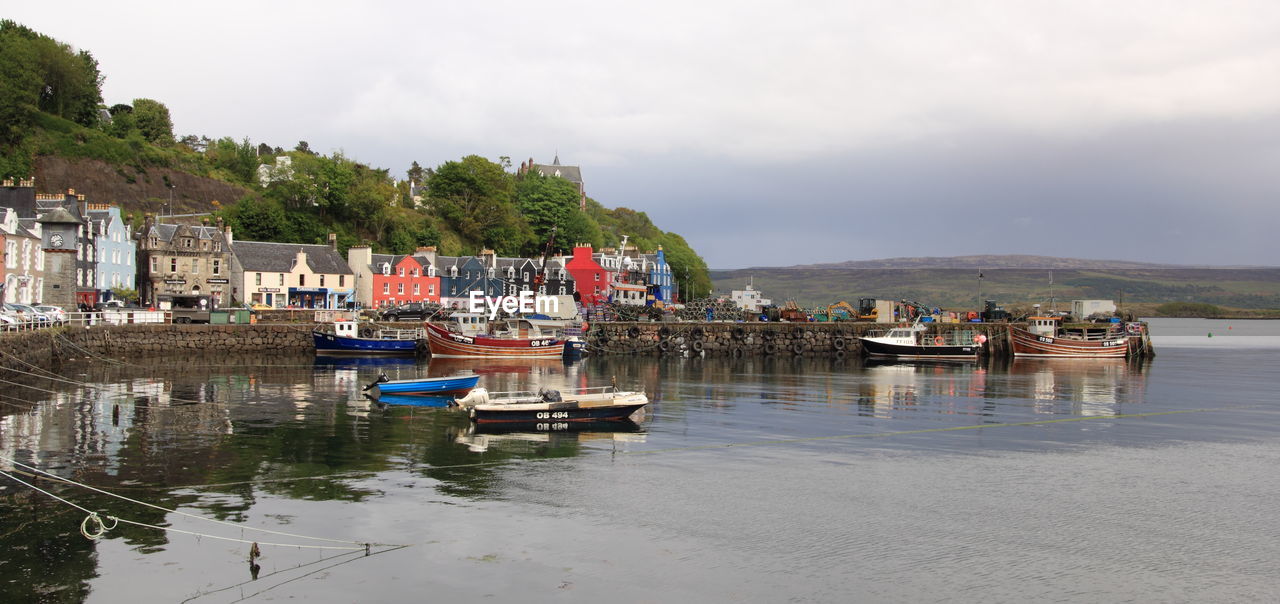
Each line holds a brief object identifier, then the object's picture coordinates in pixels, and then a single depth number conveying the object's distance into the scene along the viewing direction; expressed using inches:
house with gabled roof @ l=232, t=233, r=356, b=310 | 3309.5
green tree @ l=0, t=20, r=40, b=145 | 3767.2
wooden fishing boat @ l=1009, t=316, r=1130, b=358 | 3191.4
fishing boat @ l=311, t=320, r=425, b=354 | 2726.4
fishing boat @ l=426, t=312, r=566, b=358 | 2741.1
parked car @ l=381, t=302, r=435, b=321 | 3206.2
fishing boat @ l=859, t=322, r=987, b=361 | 3083.2
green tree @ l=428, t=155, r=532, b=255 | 4621.1
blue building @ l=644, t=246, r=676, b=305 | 4840.1
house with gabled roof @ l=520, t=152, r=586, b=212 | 7165.4
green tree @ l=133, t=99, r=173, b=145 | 4773.6
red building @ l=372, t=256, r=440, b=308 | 3636.8
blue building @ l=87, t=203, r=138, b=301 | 2925.0
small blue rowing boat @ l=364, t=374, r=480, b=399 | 1734.7
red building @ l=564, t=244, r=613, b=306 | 4224.9
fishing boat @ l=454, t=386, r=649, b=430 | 1416.5
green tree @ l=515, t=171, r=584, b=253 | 4916.3
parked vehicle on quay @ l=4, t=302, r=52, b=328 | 2094.1
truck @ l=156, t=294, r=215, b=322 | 2849.4
